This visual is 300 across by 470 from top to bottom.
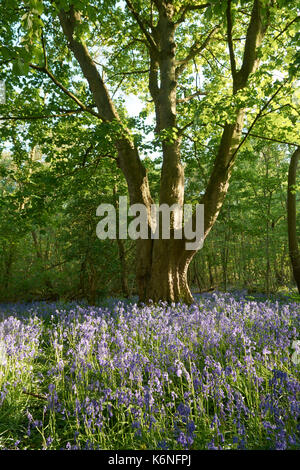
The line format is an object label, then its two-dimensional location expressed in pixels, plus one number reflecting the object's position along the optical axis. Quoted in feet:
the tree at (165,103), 19.52
